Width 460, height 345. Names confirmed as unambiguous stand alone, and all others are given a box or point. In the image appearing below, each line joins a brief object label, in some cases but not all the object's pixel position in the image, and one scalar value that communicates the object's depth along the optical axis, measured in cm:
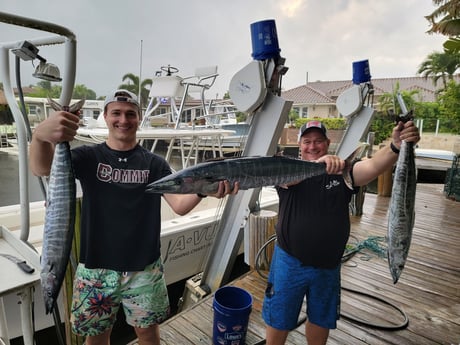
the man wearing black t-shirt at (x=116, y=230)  158
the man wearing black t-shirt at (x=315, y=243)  179
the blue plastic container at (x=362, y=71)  414
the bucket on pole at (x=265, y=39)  234
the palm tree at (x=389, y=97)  1871
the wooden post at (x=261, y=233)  334
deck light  140
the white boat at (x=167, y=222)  143
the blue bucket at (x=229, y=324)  217
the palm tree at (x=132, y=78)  3153
